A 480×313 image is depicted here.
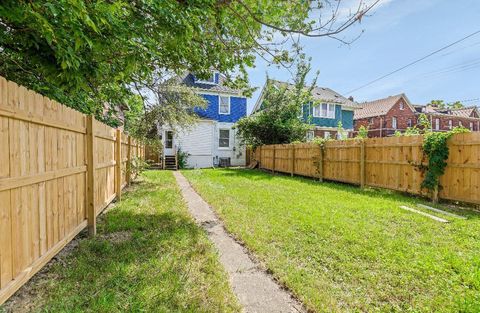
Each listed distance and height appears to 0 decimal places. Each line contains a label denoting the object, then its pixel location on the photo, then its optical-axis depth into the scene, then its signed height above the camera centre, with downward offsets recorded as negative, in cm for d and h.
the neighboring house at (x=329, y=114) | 2378 +332
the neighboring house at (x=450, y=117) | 3547 +456
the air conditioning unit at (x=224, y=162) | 2119 -80
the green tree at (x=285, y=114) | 1708 +234
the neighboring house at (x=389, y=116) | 3088 +403
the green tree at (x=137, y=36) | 268 +145
